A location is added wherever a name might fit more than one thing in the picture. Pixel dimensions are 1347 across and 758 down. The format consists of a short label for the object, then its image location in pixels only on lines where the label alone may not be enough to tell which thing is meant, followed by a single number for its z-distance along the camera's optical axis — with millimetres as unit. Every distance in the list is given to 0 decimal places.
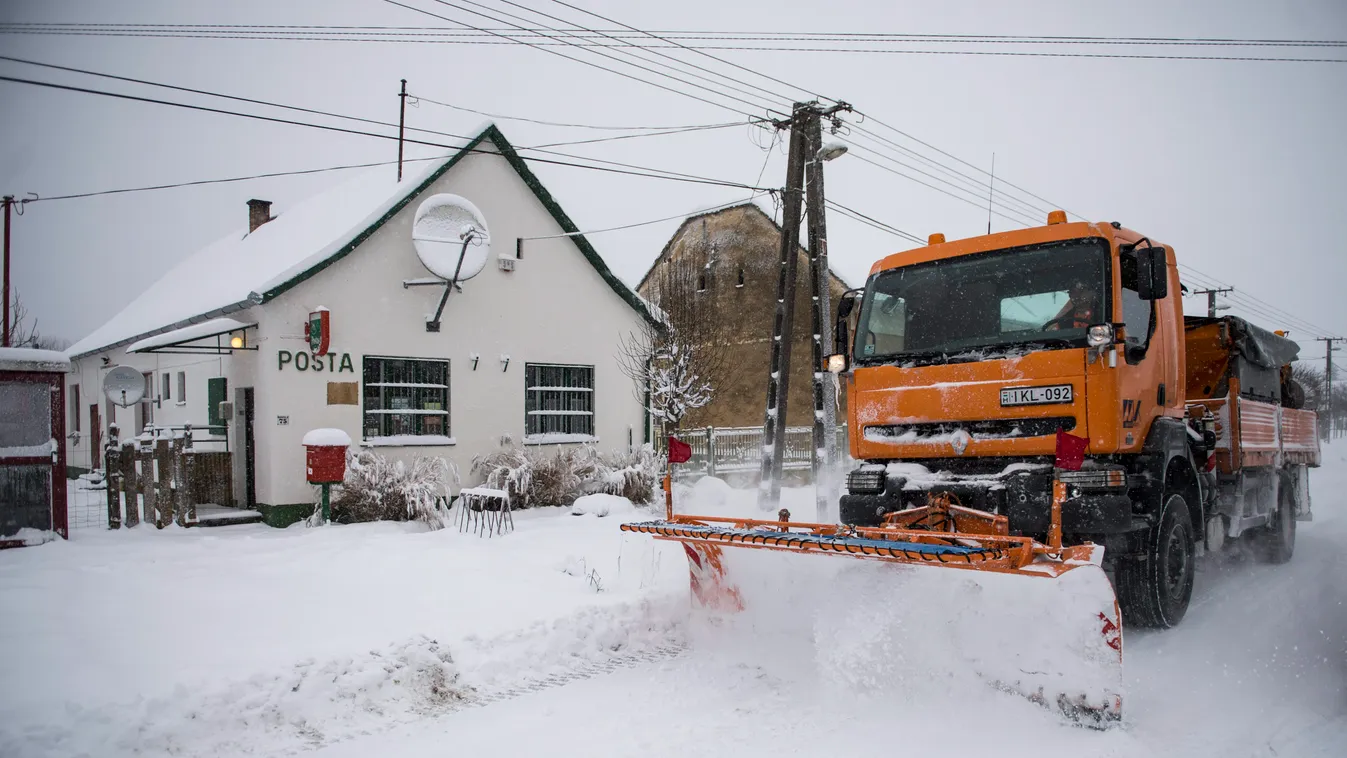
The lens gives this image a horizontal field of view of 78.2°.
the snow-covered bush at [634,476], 14445
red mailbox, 10781
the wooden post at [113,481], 10773
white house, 12398
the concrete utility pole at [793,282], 13547
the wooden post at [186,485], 11008
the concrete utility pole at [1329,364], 52656
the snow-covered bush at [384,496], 11688
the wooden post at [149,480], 10805
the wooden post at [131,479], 10914
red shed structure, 8859
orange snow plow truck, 4605
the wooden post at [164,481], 10914
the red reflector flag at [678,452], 6226
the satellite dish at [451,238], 13414
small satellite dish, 11762
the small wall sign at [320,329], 12312
